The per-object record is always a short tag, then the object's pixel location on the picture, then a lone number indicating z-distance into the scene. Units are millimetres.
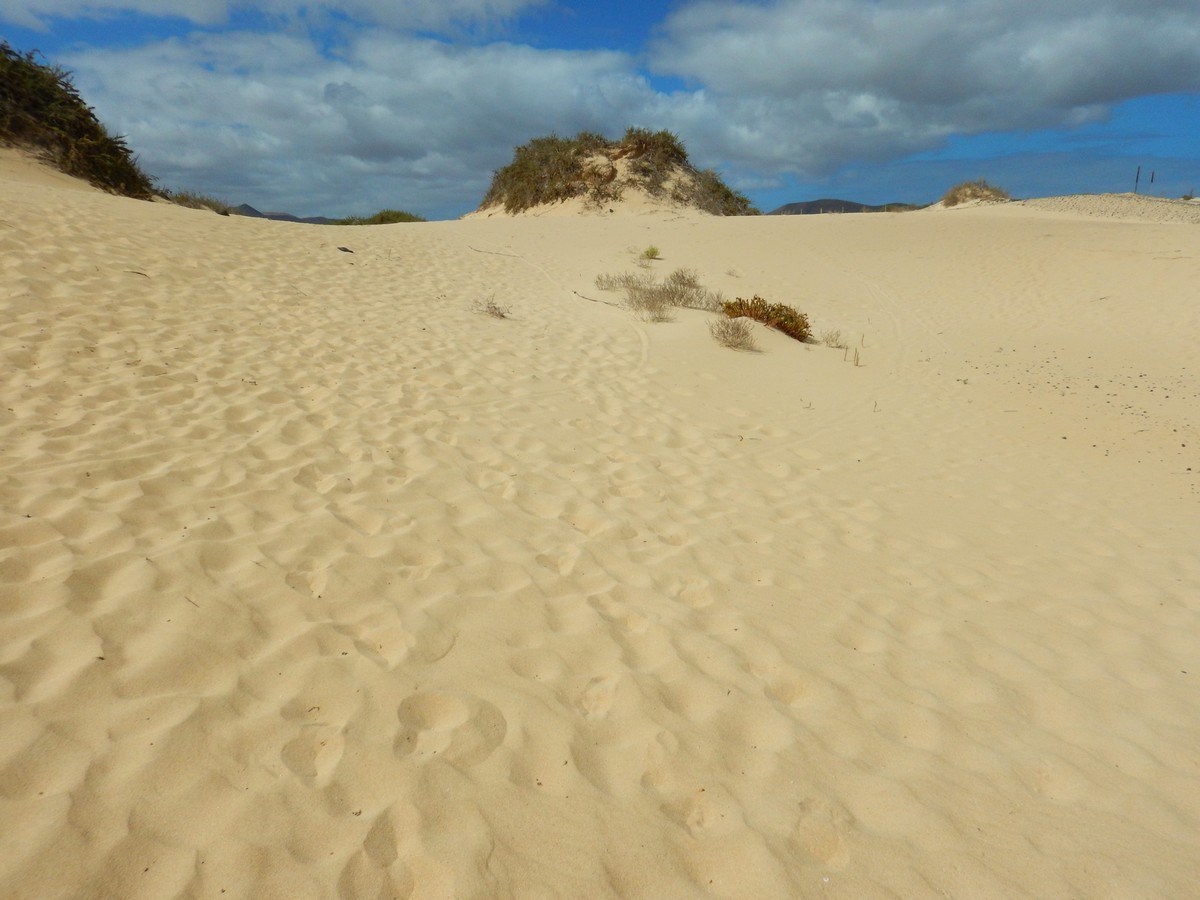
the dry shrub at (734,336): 8547
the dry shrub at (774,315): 9617
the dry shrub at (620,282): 11955
